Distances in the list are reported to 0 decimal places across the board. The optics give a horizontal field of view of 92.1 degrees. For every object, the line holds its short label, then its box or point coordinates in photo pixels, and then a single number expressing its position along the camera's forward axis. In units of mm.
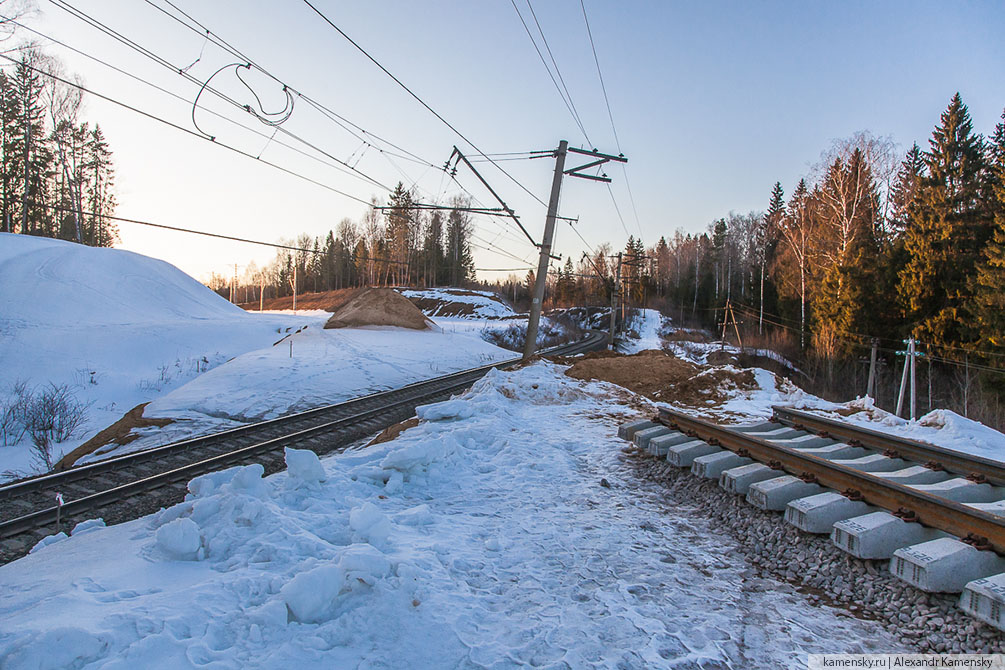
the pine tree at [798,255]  37125
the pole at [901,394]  20622
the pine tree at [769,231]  57506
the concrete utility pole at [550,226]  16406
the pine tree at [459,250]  81312
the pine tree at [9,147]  37688
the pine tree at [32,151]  37594
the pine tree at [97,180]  48375
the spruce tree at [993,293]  22938
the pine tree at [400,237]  76812
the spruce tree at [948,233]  28203
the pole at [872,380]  25438
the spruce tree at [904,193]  33188
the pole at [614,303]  38134
